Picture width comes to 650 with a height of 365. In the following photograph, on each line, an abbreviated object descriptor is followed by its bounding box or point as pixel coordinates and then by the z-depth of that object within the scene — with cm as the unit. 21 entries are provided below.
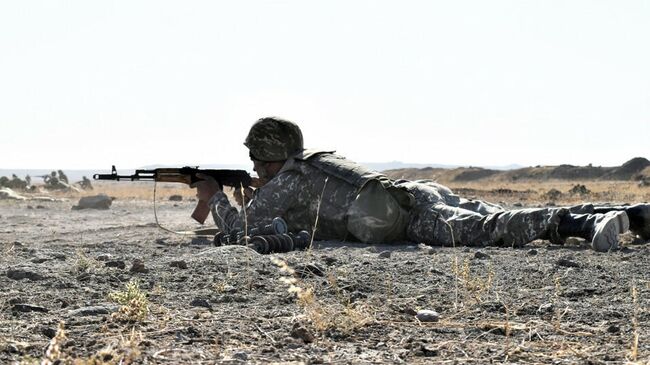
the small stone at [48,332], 409
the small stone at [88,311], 453
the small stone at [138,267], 614
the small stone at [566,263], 641
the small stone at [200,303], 485
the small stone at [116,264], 647
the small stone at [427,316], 444
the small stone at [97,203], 1975
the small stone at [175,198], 2454
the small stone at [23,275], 583
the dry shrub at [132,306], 431
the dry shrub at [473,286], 496
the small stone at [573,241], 856
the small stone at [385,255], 721
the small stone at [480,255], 707
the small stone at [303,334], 396
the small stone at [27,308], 470
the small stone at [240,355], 362
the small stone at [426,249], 759
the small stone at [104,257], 710
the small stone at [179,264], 631
